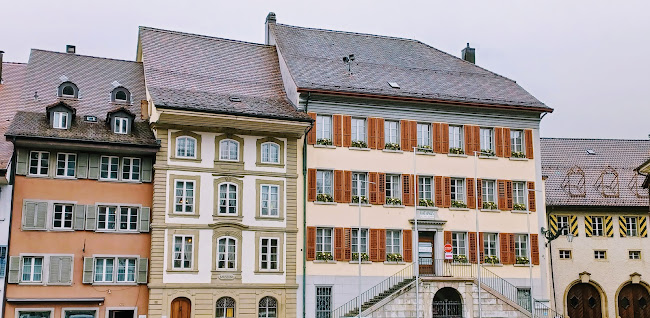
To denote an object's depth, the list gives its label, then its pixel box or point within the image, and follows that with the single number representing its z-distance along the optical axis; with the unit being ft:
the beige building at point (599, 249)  155.63
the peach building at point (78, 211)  114.62
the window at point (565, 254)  155.63
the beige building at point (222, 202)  120.88
